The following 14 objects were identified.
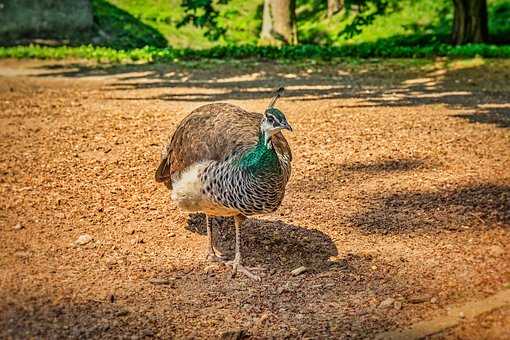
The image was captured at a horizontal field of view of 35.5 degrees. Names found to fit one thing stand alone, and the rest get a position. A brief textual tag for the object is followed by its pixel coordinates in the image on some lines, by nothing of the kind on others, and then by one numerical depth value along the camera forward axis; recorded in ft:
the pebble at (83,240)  18.76
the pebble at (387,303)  15.23
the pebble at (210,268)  17.48
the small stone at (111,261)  17.56
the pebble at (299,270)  17.10
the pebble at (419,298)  15.37
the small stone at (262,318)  14.75
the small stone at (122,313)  14.79
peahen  15.11
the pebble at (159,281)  16.51
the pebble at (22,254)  17.66
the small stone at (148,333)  14.07
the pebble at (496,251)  17.47
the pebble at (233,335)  13.94
